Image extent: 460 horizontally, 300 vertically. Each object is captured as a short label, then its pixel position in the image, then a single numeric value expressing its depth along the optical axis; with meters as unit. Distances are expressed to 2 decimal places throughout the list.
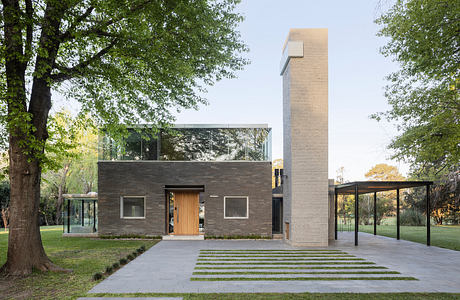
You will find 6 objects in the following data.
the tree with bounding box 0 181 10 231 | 24.52
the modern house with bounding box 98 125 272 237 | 15.89
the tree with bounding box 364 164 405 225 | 31.89
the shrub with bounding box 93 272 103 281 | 7.64
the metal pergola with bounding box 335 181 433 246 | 13.23
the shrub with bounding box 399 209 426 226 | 26.78
